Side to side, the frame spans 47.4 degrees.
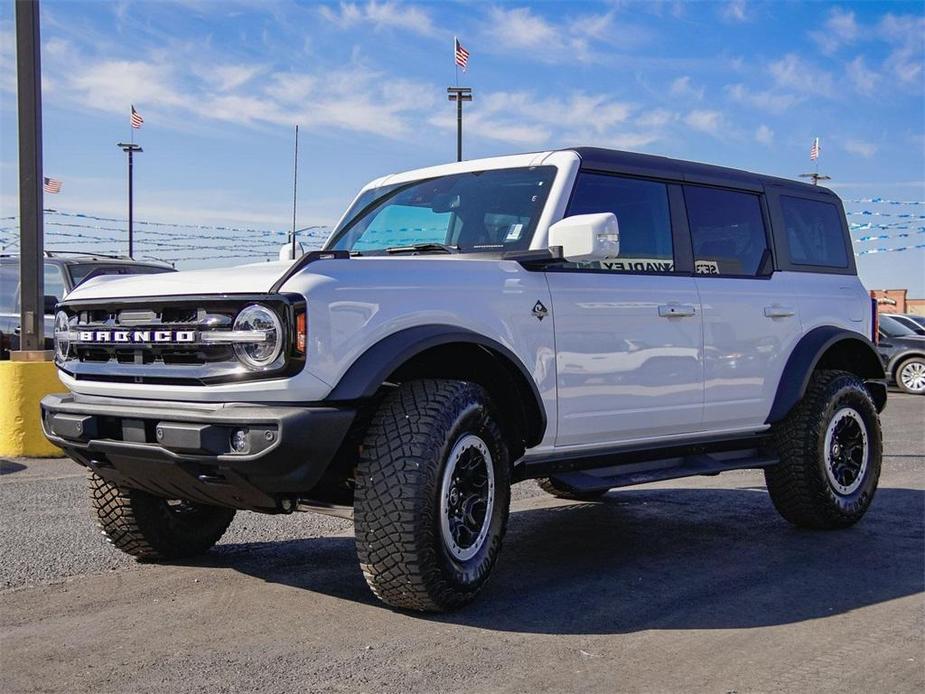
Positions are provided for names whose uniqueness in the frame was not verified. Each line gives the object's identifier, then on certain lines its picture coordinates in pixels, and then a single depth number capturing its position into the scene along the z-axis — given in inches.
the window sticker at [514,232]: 199.3
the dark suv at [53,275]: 467.8
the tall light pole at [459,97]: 981.8
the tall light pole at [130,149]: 1237.1
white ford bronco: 156.9
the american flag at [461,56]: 1023.0
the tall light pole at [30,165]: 378.9
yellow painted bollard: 348.8
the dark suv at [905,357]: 727.1
